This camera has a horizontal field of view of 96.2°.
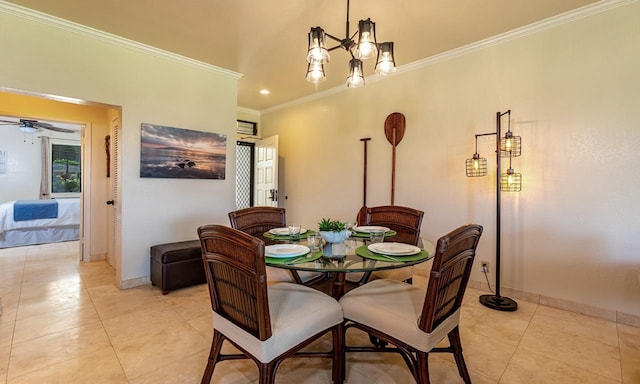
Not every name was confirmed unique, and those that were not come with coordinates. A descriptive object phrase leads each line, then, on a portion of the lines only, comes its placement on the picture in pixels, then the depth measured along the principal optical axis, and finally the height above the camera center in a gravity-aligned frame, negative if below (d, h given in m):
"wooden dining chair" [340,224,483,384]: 1.29 -0.61
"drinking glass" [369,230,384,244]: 1.95 -0.32
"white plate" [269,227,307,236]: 2.19 -0.32
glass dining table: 1.42 -0.37
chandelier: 1.74 +0.89
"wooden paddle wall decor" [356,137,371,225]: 4.03 +0.11
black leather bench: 2.95 -0.81
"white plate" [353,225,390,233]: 2.26 -0.31
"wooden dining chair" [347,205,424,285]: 2.21 -0.30
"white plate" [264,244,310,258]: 1.55 -0.34
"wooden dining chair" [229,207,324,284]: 2.16 -0.29
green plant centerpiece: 1.77 -0.26
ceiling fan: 5.71 +1.29
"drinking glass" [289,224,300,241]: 2.07 -0.32
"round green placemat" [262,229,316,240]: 2.07 -0.34
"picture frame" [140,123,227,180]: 3.17 +0.43
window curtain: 6.71 +0.47
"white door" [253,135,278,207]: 5.04 +0.33
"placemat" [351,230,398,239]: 2.17 -0.33
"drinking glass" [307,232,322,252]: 1.74 -0.32
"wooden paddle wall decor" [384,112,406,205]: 3.65 +0.77
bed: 4.78 -0.59
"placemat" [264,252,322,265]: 1.46 -0.36
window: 6.94 +0.49
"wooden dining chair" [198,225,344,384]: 1.21 -0.61
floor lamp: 2.67 +0.12
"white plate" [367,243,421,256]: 1.61 -0.34
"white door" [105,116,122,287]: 3.11 -0.13
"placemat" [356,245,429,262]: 1.55 -0.36
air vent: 5.54 +1.22
